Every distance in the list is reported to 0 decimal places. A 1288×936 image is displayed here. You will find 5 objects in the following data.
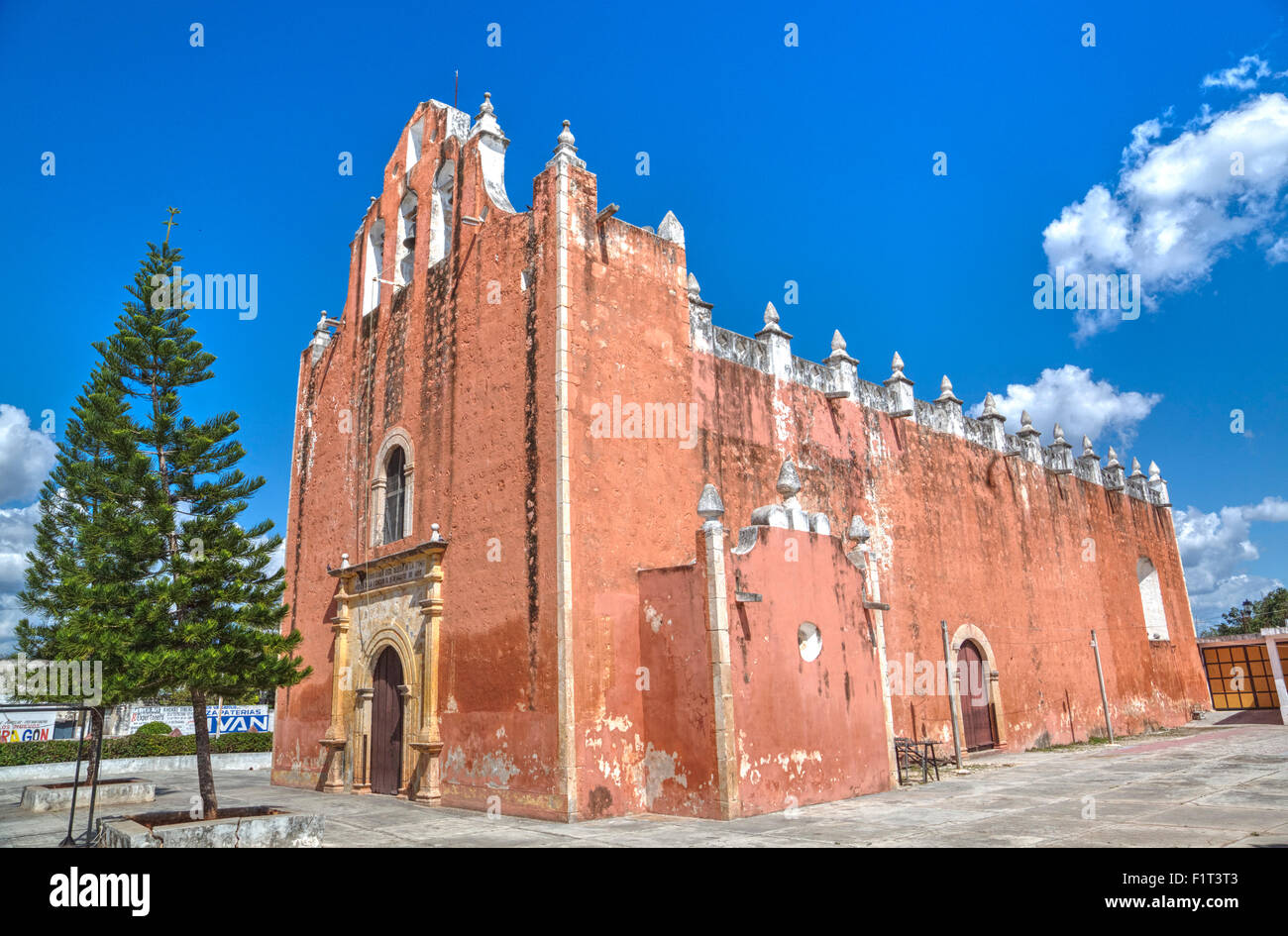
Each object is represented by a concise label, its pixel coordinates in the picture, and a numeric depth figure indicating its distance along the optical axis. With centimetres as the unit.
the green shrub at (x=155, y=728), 2139
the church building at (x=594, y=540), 1012
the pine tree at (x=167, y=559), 864
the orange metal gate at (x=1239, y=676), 2644
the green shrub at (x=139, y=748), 1868
